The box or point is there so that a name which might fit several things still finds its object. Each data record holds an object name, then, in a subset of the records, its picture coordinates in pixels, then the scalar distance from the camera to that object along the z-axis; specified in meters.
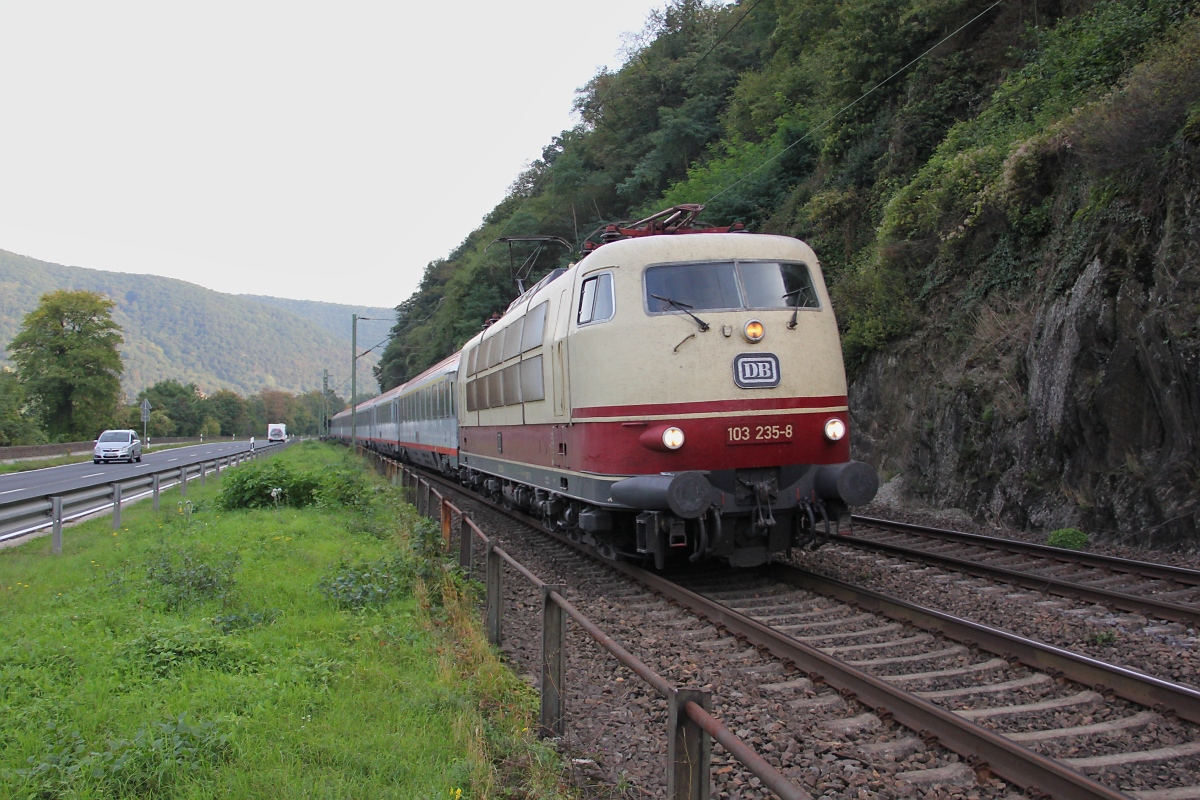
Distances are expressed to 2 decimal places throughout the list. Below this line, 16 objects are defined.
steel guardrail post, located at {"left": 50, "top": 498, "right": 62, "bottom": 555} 10.88
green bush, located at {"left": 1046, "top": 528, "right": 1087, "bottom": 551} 9.70
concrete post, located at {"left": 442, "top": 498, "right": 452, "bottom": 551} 10.57
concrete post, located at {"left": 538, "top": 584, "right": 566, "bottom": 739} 4.67
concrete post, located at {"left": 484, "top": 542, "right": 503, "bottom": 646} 6.46
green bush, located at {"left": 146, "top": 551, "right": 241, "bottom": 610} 7.69
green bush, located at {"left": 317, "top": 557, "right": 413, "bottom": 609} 7.68
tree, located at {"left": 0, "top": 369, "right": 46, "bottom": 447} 54.88
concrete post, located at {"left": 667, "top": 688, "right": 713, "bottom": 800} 2.87
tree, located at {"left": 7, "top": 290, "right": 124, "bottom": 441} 61.94
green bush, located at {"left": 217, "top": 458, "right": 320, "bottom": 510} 15.54
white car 36.97
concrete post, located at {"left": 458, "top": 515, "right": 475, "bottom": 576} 8.99
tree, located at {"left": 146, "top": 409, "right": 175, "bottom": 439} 89.48
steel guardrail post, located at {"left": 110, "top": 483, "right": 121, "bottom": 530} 13.41
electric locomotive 7.62
